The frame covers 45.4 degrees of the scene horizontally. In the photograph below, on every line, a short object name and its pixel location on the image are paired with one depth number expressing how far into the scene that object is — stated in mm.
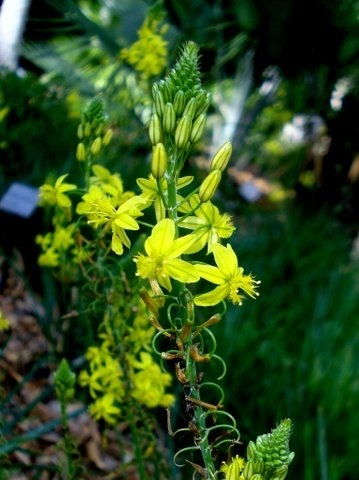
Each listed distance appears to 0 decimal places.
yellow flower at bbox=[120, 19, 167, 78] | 303
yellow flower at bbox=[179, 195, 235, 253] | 125
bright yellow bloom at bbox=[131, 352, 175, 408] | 184
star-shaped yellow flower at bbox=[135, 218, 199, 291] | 113
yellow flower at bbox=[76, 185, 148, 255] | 122
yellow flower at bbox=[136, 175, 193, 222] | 123
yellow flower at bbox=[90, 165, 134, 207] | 169
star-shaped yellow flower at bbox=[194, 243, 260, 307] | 118
